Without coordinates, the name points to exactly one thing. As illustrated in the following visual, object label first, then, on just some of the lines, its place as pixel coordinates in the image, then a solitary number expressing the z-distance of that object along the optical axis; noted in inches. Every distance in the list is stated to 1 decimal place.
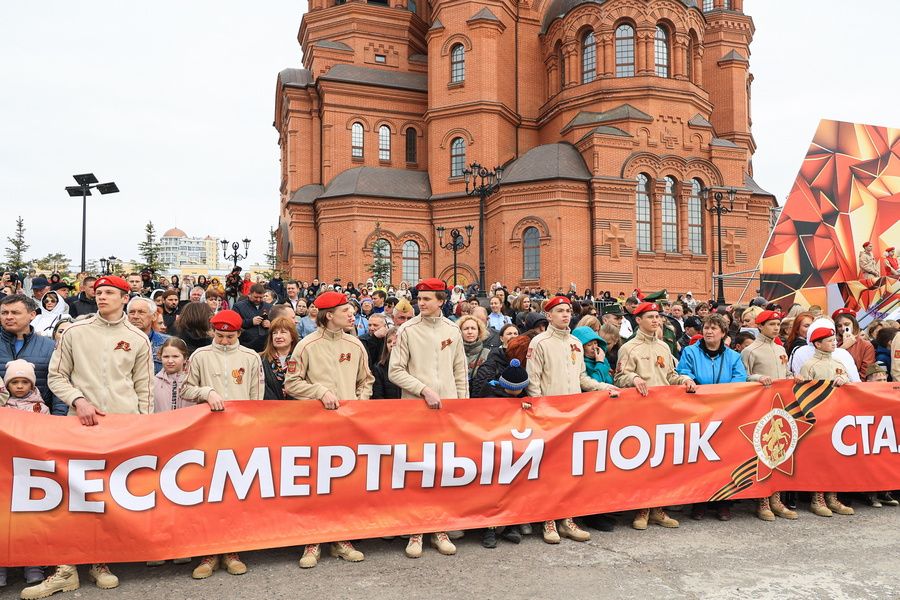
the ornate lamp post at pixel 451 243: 1257.3
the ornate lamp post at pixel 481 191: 908.6
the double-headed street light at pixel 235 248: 1054.1
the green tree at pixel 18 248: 1483.8
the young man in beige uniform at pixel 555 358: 223.8
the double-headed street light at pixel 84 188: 781.9
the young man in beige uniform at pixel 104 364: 176.6
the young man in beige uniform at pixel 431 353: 213.2
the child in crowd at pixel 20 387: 178.5
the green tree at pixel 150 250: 1302.9
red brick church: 1219.2
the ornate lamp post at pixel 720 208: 1100.1
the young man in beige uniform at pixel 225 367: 198.4
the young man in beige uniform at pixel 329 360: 198.7
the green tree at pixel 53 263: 1511.8
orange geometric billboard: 728.3
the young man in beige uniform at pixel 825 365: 249.3
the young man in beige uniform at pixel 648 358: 236.5
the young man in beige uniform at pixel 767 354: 259.9
